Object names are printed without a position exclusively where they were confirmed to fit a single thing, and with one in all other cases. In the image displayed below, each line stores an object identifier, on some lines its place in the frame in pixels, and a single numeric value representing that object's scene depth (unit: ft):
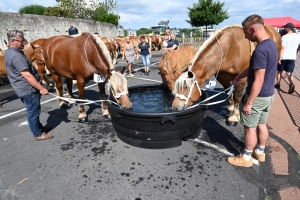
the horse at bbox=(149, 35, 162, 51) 75.00
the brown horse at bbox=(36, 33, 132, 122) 13.03
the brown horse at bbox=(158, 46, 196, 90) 20.25
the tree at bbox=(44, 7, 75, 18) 105.81
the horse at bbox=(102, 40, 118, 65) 40.34
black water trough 10.51
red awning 63.00
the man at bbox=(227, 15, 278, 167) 7.89
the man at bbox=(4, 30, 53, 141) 10.90
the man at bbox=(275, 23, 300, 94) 21.13
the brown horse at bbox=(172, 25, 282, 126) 11.07
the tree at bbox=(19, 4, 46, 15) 147.74
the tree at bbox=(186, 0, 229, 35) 103.40
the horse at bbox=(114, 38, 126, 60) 57.38
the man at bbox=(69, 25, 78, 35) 28.78
